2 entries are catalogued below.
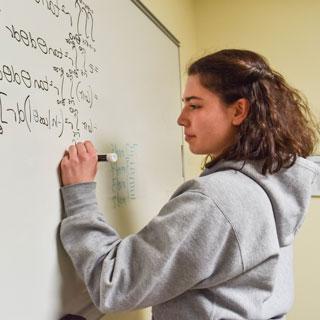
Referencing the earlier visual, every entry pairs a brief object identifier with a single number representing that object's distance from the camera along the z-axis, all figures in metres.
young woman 0.76
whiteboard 0.69
